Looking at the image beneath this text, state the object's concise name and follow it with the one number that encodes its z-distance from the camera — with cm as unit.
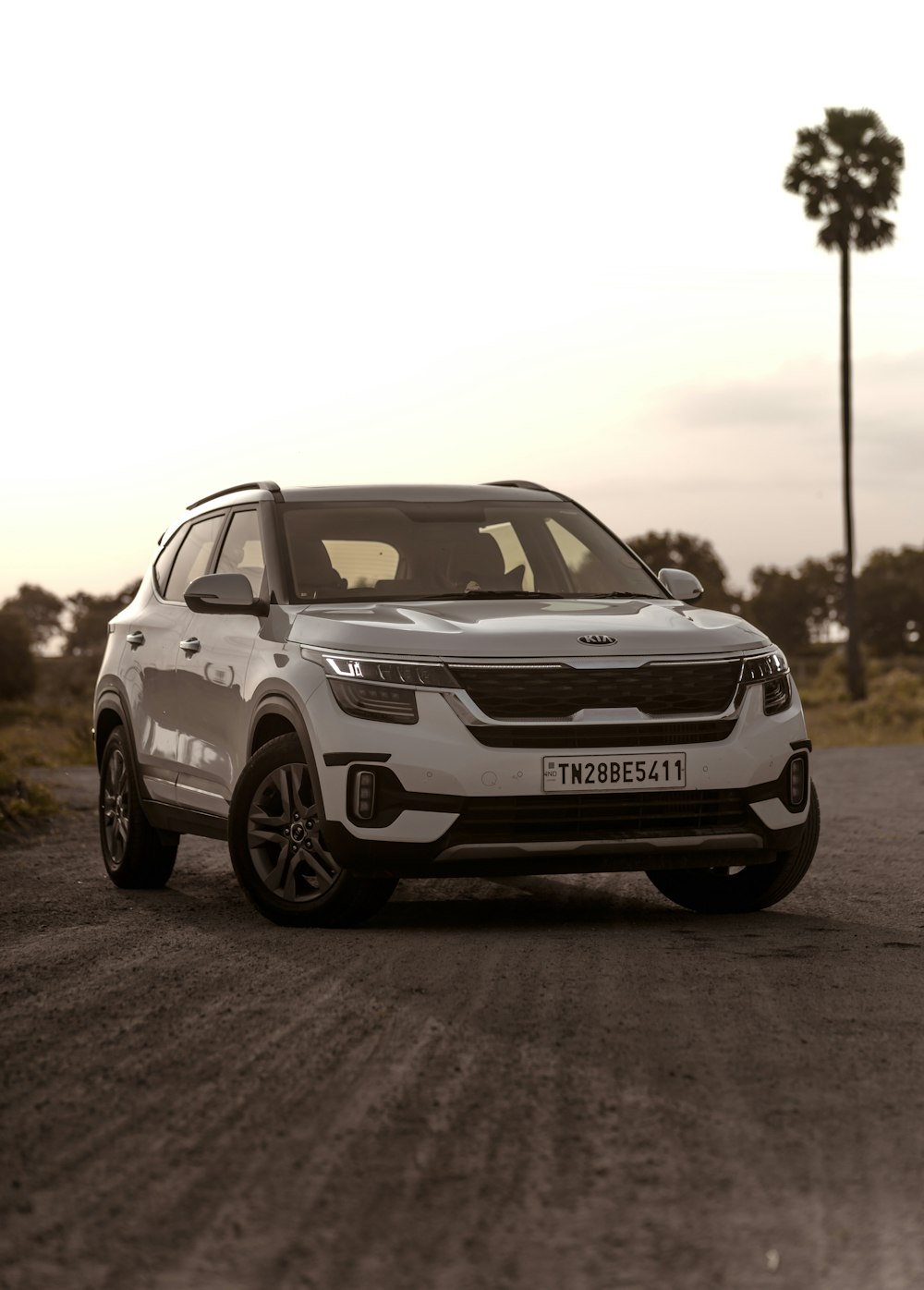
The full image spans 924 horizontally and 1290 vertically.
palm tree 4709
